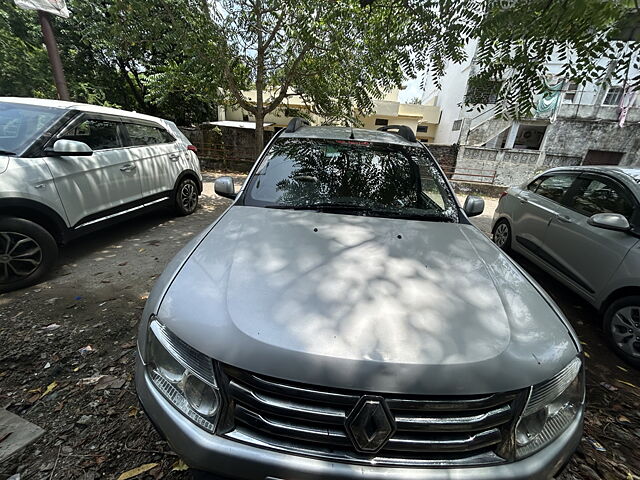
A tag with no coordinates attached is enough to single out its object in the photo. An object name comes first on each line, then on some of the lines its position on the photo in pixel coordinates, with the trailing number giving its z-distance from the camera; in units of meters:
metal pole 4.45
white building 12.06
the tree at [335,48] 3.26
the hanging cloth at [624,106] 13.88
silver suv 0.99
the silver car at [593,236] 2.58
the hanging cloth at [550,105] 14.42
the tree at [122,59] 5.48
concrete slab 1.53
